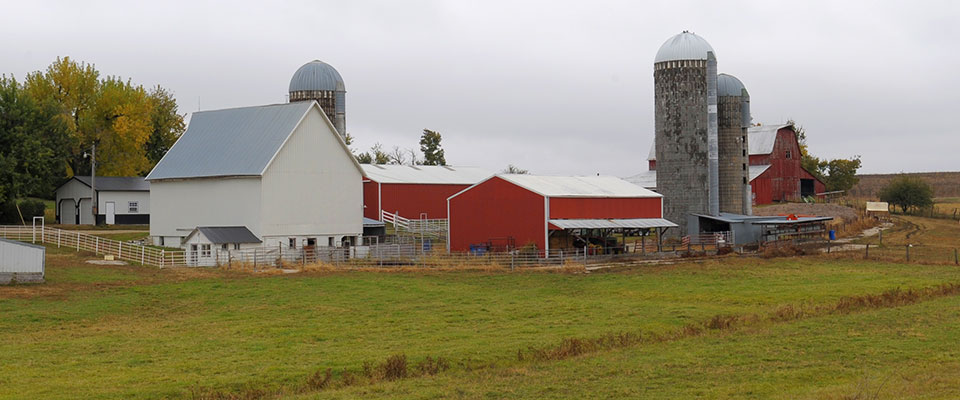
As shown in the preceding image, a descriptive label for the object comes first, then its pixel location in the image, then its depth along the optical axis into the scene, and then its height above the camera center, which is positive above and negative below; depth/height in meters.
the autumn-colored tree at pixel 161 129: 87.75 +9.70
